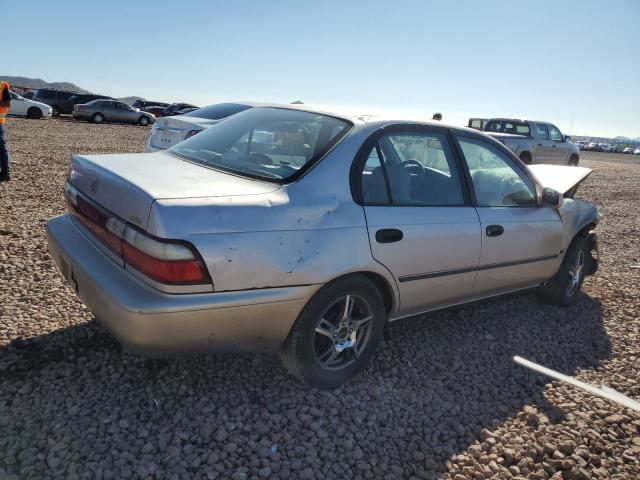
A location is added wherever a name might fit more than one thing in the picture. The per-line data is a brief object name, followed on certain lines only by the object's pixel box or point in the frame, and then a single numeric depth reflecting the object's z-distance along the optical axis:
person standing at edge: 7.19
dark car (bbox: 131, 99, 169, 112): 37.21
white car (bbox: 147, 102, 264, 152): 7.36
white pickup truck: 13.95
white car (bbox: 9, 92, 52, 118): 23.23
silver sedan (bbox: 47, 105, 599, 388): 2.21
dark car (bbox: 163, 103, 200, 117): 31.00
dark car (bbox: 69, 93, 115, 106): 27.59
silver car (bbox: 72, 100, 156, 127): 25.62
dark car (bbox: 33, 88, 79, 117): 26.98
